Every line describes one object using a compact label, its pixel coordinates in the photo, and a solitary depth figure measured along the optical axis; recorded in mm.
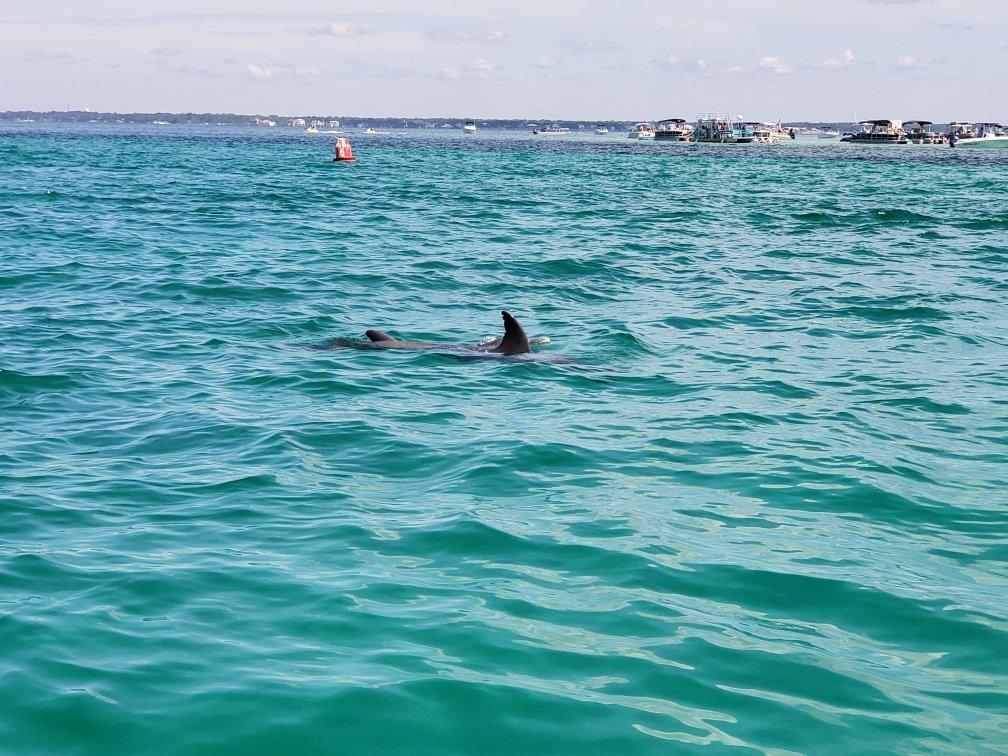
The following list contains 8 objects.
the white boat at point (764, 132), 148500
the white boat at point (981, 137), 135875
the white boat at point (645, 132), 182000
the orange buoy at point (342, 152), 71312
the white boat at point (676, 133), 150750
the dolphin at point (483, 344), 13812
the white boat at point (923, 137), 135750
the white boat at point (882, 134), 139875
